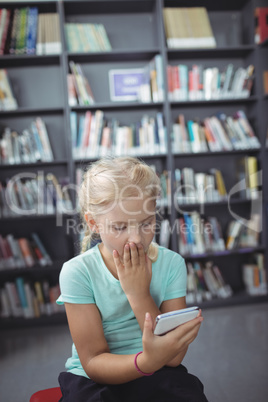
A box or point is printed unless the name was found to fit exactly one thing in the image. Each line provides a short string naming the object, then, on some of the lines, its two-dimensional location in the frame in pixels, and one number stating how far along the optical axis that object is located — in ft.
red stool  3.38
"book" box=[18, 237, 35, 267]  9.66
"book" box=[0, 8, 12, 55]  9.41
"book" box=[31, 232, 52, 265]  9.78
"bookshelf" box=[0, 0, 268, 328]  9.81
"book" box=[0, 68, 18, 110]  9.55
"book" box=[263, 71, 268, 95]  10.12
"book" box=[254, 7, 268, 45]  10.06
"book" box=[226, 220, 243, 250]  10.27
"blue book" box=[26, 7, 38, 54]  9.51
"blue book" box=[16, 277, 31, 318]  9.64
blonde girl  2.99
